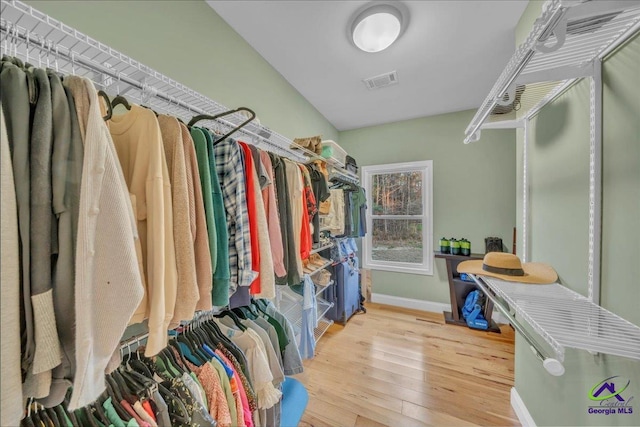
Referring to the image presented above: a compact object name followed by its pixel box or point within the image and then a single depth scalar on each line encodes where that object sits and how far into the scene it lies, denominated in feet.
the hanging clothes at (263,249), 3.13
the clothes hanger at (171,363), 2.91
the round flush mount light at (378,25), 4.96
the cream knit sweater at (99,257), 1.50
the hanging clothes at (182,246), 2.23
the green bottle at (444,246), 9.64
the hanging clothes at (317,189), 5.35
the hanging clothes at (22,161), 1.42
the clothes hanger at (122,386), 2.44
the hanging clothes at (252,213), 3.09
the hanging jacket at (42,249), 1.43
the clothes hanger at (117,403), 2.26
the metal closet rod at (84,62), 1.73
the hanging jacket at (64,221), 1.54
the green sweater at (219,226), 2.62
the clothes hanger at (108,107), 2.06
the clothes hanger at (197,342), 3.22
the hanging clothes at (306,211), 4.51
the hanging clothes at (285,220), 3.88
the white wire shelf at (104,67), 1.81
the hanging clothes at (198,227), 2.37
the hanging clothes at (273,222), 3.53
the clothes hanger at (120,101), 2.20
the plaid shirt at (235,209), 2.86
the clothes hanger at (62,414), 2.09
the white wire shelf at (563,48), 1.93
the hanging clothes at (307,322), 6.17
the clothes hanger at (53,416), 2.07
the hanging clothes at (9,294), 1.24
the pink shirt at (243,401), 3.09
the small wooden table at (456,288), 9.14
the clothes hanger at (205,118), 2.83
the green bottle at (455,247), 9.36
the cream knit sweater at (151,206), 2.01
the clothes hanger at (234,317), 4.00
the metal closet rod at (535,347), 1.95
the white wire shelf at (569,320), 2.04
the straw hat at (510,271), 3.37
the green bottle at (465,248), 9.19
